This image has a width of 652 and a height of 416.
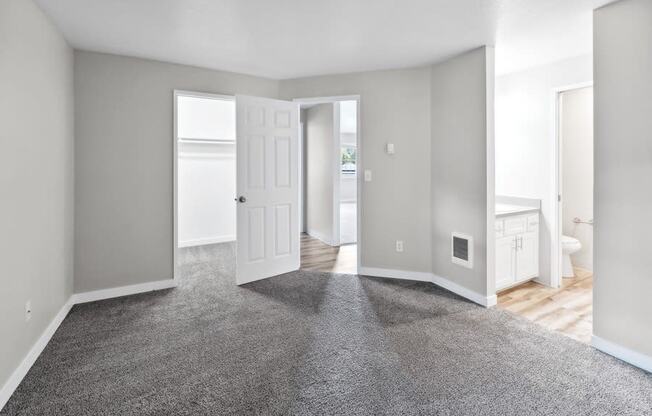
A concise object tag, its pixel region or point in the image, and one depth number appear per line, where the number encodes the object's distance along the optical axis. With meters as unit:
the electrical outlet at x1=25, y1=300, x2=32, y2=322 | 2.25
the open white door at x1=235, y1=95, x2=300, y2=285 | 3.86
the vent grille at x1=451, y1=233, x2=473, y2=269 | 3.45
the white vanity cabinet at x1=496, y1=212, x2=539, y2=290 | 3.57
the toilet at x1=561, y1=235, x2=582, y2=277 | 4.00
